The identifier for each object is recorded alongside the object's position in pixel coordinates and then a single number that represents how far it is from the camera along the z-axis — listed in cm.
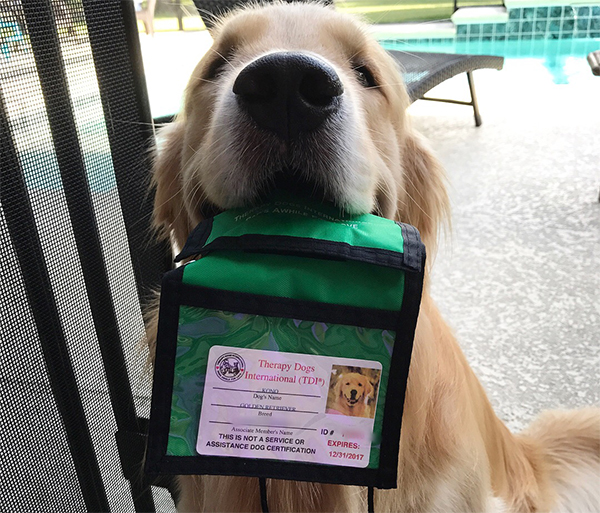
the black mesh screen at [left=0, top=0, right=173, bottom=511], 31
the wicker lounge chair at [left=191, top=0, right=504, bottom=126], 110
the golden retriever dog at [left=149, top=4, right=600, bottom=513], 30
